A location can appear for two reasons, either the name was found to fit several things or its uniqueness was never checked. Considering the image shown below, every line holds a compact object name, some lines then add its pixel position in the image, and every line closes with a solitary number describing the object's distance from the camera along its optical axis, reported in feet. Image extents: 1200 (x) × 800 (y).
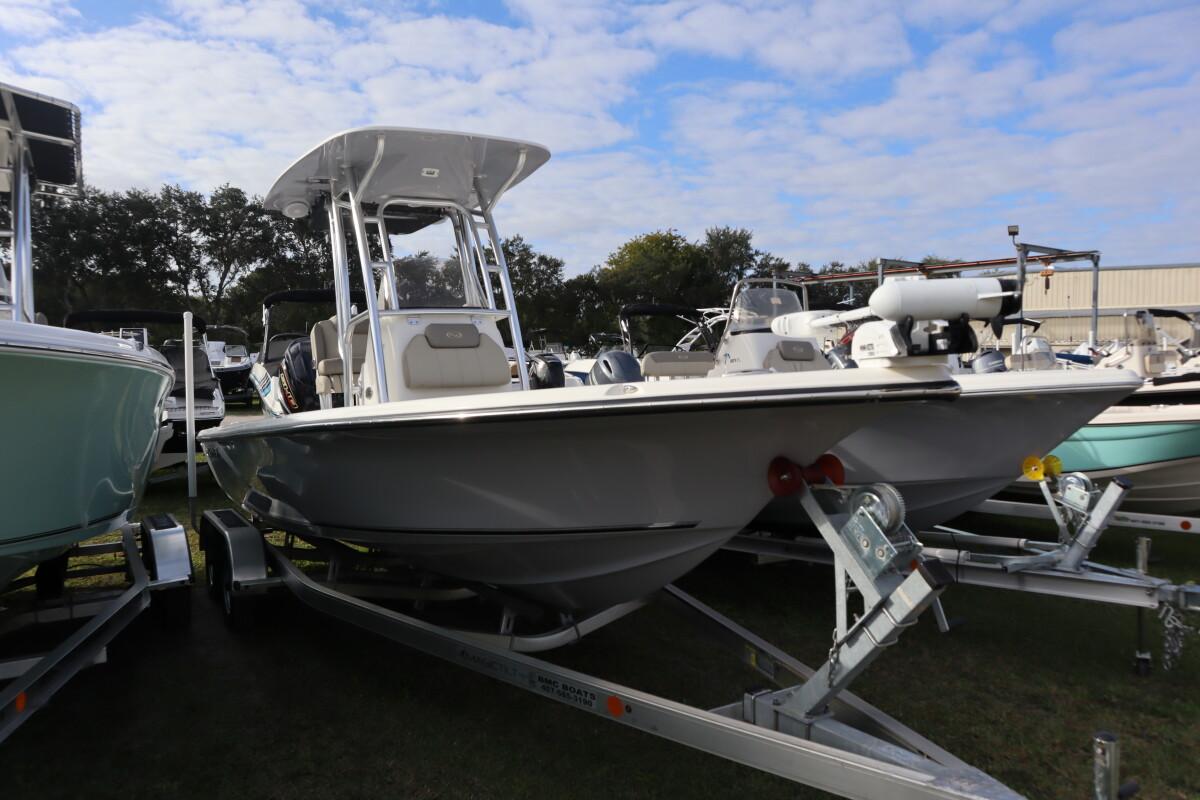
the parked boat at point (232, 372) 48.63
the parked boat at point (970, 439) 13.14
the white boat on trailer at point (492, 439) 8.03
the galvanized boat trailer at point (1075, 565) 10.41
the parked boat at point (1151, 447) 18.25
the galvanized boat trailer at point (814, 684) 6.57
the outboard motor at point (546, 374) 15.20
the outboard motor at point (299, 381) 15.97
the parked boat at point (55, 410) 8.84
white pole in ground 15.69
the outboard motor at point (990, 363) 20.13
